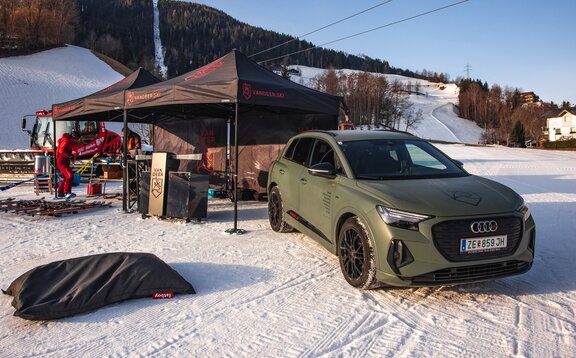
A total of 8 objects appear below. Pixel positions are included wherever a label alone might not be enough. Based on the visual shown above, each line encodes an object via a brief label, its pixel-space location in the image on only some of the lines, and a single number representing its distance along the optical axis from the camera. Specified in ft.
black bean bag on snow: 12.05
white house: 290.85
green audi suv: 12.48
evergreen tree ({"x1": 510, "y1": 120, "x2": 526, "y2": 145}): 242.99
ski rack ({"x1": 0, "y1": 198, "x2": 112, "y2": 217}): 28.53
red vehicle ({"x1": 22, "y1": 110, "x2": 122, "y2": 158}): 57.36
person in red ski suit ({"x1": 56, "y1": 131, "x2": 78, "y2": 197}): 38.14
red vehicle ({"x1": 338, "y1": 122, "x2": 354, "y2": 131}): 58.13
